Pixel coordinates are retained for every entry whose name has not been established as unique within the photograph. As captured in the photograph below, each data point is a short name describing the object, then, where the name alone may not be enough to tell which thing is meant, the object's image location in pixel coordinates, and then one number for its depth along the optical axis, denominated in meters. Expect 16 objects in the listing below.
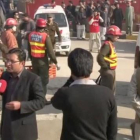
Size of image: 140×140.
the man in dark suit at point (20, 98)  4.47
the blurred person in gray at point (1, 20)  18.94
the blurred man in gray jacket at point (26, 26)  14.88
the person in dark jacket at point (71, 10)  23.85
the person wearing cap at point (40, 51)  8.41
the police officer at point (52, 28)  13.74
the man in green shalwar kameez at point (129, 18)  22.64
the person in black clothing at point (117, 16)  23.40
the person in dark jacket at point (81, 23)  22.43
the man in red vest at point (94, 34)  17.47
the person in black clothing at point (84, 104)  3.58
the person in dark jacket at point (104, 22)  21.24
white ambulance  16.20
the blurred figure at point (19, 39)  13.10
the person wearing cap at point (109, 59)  7.67
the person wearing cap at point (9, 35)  9.62
